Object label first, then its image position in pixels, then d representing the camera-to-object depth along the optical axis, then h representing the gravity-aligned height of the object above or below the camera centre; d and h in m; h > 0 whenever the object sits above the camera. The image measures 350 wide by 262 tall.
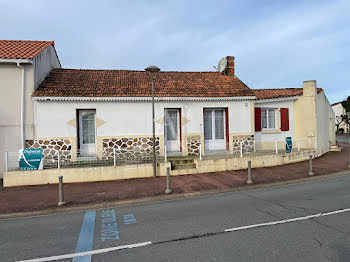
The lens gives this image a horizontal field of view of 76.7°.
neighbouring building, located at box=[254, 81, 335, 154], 13.34 +1.15
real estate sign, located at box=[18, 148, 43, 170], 8.47 -0.76
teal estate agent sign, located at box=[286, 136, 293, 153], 11.57 -0.62
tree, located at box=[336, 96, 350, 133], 40.00 +4.06
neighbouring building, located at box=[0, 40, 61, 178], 9.61 +1.74
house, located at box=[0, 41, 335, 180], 10.07 +1.11
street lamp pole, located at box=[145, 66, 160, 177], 8.67 +2.57
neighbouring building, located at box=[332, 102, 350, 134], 43.44 +4.01
